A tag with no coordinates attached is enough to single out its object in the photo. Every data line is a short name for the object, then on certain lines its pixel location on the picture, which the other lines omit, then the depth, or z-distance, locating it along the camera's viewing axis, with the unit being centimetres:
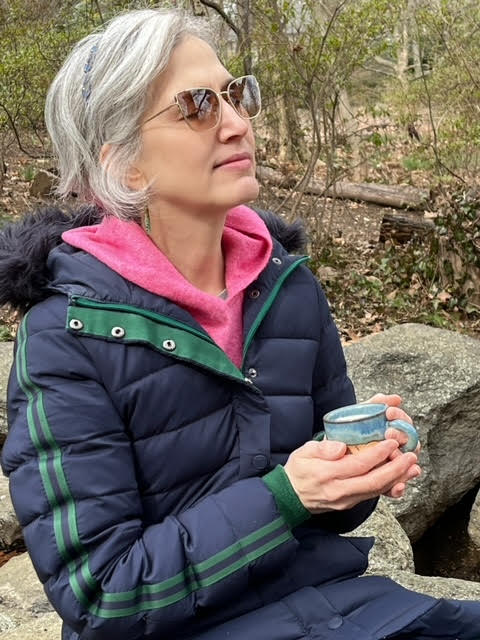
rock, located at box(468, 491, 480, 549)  370
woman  148
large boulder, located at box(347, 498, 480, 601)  254
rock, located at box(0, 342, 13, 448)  435
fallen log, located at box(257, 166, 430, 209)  912
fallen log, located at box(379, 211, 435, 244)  795
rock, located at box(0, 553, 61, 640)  245
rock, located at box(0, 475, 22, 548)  362
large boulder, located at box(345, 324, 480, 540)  381
